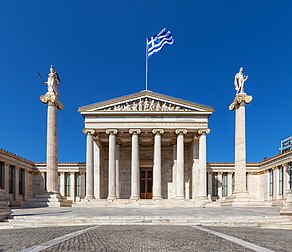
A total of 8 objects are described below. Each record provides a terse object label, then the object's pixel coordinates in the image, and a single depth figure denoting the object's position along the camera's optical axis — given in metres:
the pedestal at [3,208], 17.77
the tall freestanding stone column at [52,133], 34.19
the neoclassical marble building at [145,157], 38.69
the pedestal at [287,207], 18.52
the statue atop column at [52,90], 34.44
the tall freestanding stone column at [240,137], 34.19
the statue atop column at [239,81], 35.47
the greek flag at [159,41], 40.38
